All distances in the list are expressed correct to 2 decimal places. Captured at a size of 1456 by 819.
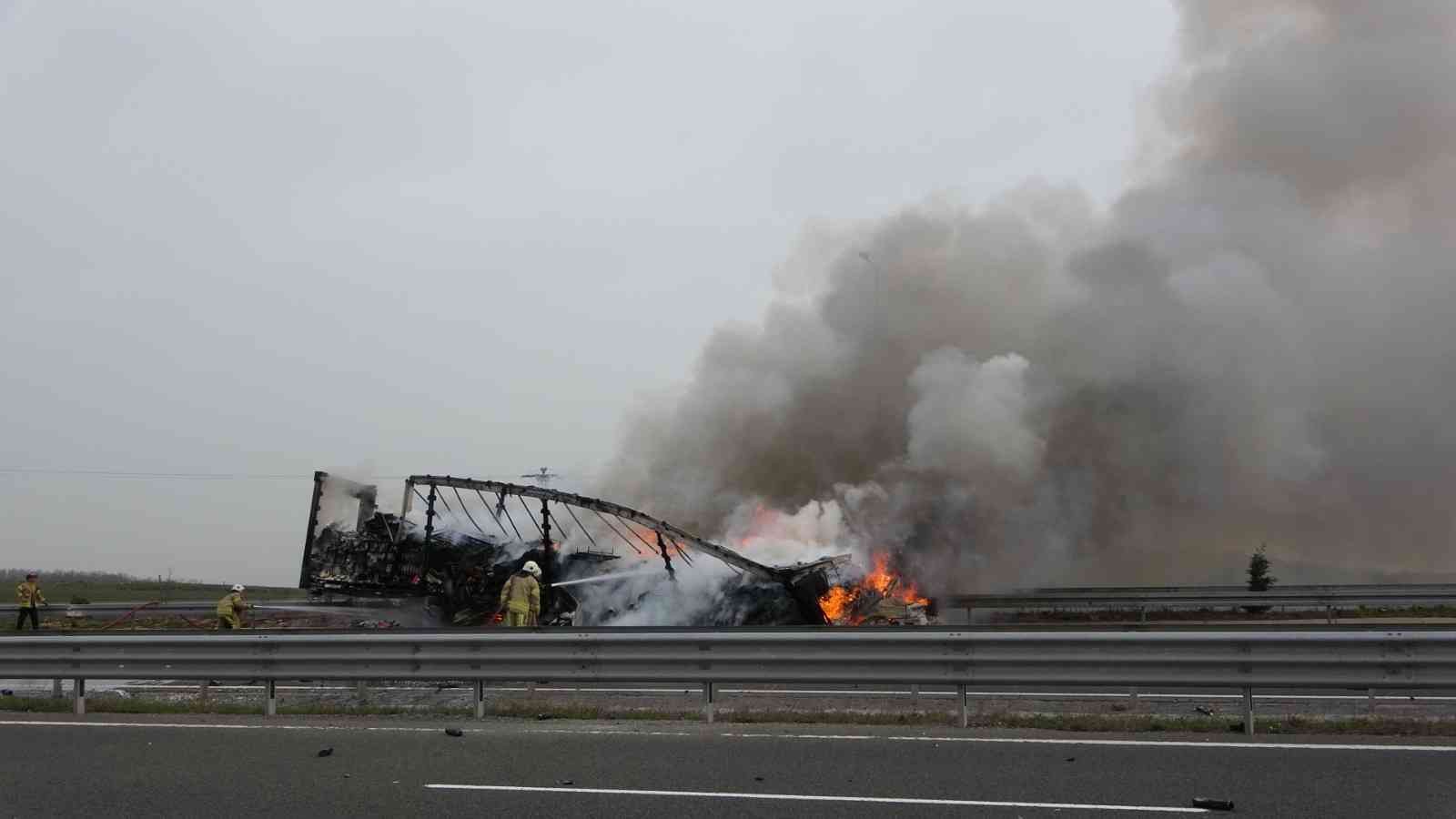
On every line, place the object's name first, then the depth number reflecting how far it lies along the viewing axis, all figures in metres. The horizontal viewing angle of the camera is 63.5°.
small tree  29.02
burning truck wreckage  20.98
